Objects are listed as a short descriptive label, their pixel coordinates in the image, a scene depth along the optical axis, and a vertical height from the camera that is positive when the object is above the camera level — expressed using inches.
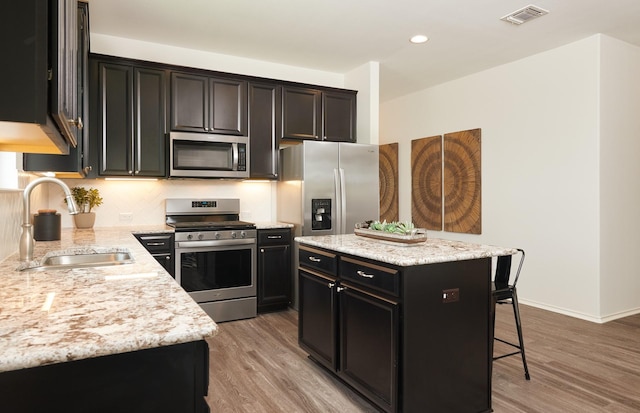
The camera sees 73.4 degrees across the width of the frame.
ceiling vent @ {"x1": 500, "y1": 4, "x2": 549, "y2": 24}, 135.6 +61.6
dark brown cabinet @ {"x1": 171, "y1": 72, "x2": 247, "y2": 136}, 164.7 +39.6
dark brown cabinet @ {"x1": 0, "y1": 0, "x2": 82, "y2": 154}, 31.8 +10.7
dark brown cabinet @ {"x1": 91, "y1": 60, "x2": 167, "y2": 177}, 153.3 +31.2
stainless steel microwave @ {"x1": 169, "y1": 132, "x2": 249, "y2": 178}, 162.7 +19.2
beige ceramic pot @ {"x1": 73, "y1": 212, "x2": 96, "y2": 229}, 153.2 -5.6
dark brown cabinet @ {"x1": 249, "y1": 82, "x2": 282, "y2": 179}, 177.9 +31.8
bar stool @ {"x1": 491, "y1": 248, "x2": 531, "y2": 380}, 104.6 -20.8
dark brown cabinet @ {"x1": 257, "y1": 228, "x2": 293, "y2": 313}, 170.4 -26.3
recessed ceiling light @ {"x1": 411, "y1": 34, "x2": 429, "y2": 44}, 160.2 +62.7
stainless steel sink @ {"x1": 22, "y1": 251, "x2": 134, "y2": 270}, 88.4 -11.6
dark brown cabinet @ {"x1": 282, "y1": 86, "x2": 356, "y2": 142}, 185.5 +40.2
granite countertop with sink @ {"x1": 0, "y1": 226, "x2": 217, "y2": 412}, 35.5 -12.2
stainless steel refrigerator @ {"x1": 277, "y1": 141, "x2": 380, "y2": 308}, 170.6 +7.3
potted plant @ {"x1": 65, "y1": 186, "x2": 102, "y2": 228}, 153.6 +0.1
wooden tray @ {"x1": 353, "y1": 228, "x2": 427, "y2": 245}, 101.4 -8.0
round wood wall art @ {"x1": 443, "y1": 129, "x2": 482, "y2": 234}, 204.5 +10.6
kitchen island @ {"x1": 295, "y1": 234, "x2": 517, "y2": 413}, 83.7 -25.1
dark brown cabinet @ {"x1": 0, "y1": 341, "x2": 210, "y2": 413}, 35.9 -16.2
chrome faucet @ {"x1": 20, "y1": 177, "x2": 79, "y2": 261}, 78.1 -4.5
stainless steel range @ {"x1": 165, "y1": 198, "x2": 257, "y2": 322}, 156.6 -22.3
